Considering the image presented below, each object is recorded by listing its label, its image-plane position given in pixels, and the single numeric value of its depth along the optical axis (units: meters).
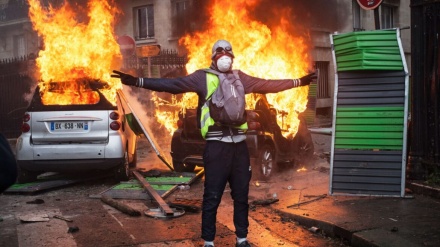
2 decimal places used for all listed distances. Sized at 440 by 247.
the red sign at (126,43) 14.31
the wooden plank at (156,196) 6.22
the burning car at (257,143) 8.55
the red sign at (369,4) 7.89
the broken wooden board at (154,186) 7.46
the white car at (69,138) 8.02
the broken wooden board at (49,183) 7.84
